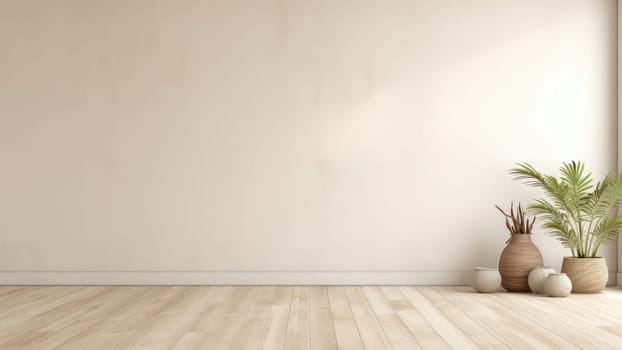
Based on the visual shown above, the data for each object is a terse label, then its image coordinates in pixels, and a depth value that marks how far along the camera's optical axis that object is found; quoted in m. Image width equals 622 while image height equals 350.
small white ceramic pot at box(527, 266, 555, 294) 4.40
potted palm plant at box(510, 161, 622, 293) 4.48
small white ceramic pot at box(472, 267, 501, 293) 4.44
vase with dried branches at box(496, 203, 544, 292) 4.52
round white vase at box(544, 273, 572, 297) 4.25
